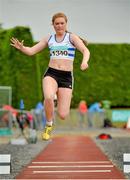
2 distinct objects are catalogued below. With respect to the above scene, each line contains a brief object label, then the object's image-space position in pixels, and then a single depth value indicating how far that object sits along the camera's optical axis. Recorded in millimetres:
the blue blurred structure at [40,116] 26727
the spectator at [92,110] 31202
